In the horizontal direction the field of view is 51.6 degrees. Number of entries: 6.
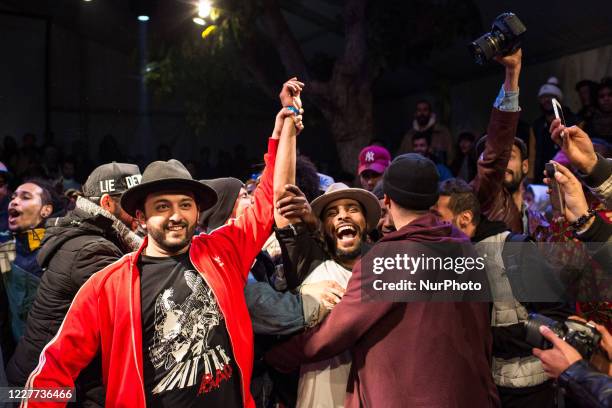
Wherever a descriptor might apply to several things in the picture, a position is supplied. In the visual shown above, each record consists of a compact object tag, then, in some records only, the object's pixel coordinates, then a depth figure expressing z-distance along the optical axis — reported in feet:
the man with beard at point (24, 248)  14.89
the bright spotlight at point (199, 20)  29.15
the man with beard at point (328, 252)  9.64
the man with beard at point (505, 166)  11.95
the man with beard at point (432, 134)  25.71
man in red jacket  8.52
